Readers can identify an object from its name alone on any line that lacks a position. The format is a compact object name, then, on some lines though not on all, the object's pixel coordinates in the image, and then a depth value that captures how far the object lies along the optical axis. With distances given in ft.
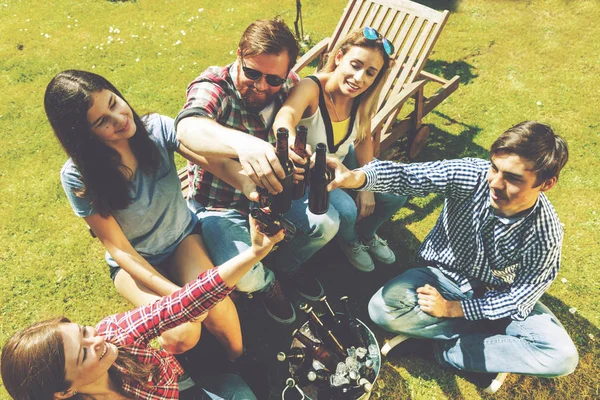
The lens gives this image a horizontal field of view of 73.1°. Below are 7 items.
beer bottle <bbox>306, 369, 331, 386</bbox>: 8.96
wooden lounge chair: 14.90
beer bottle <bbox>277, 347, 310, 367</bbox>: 9.28
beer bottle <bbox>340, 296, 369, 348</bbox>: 9.71
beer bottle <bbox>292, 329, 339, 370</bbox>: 9.31
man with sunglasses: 7.98
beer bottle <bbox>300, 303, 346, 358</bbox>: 9.44
